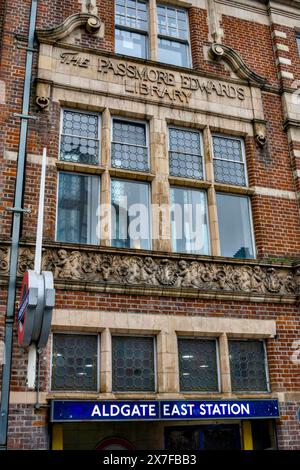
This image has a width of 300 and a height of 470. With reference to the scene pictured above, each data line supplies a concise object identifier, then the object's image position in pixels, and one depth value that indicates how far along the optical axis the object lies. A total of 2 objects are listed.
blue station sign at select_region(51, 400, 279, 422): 8.40
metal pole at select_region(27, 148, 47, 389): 7.84
